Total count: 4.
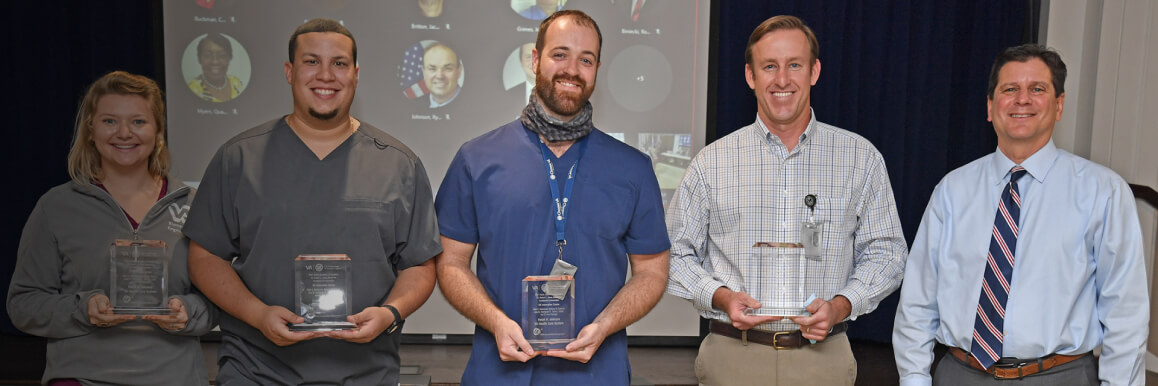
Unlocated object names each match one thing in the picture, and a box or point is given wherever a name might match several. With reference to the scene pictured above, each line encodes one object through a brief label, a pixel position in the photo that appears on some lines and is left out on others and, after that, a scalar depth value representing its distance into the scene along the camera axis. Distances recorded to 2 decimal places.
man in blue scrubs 2.24
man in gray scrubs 2.25
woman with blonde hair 2.42
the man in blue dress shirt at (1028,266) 2.28
